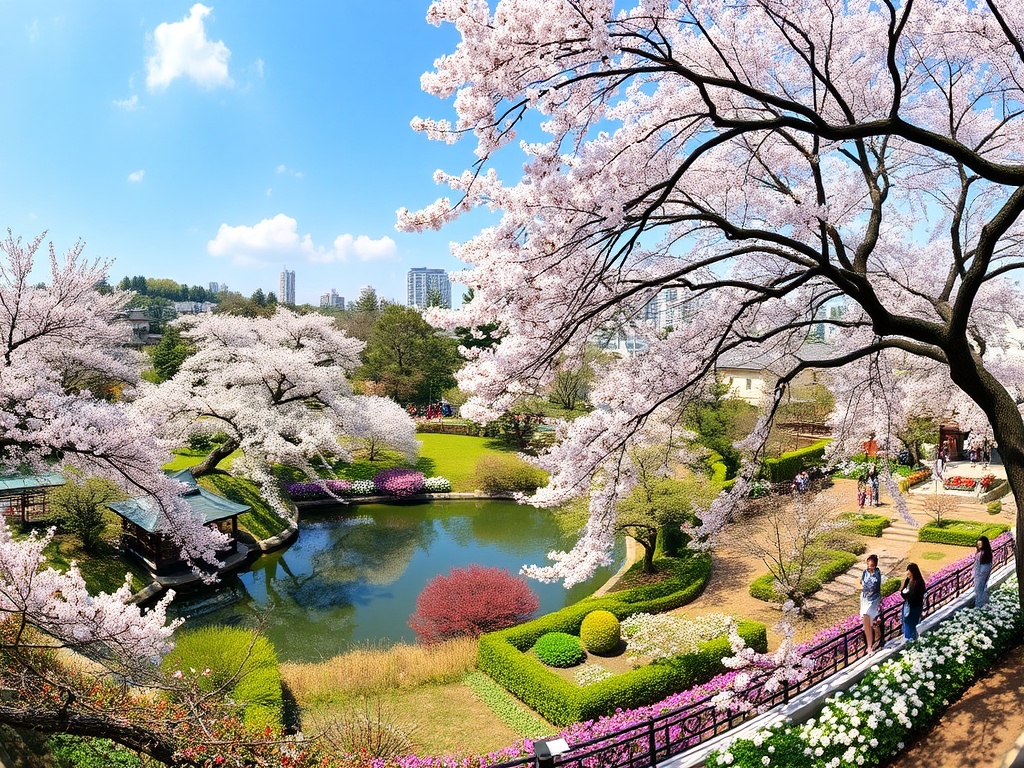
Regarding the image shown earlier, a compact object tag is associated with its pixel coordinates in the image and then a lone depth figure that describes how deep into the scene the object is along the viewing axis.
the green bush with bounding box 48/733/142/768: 5.92
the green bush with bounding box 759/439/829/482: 21.05
